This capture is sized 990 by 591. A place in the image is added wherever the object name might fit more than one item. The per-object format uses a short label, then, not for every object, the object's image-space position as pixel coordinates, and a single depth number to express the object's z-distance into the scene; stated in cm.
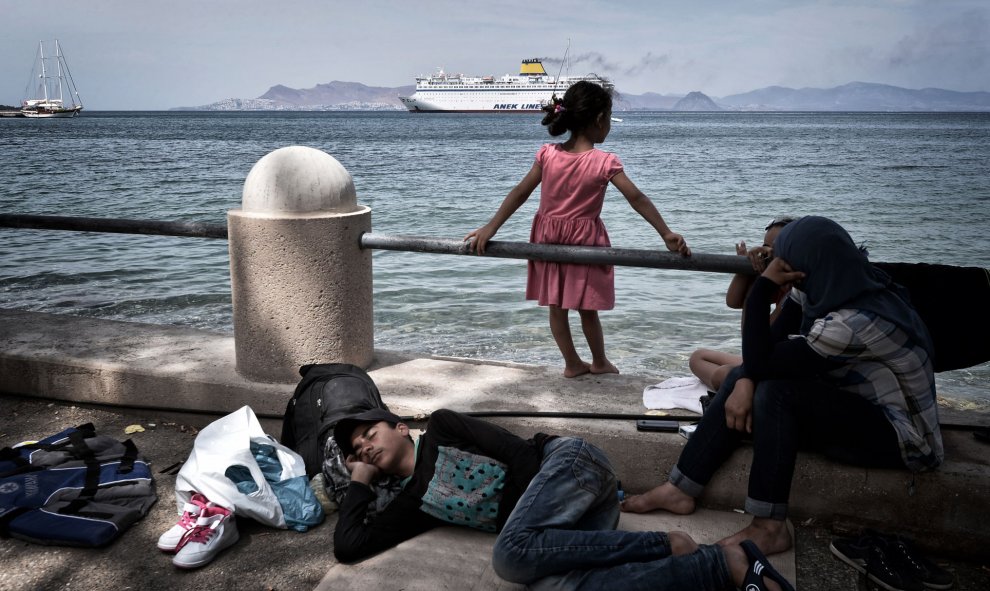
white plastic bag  323
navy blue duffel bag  313
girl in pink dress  400
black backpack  357
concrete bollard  385
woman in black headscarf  288
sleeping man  267
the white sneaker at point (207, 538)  297
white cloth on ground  364
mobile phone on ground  344
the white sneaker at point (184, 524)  305
